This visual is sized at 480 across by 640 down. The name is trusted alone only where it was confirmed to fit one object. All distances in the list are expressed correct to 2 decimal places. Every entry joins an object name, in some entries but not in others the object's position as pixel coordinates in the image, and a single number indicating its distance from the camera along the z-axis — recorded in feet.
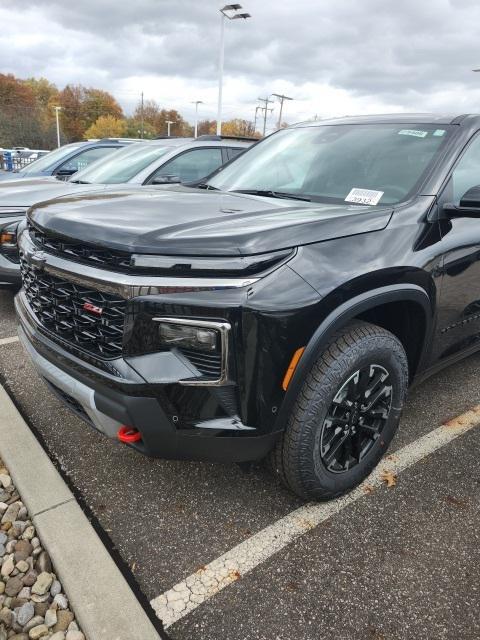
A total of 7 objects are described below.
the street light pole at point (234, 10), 62.39
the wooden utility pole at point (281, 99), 157.07
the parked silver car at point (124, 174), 14.89
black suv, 5.84
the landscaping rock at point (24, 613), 5.82
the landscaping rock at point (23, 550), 6.67
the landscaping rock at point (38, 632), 5.62
